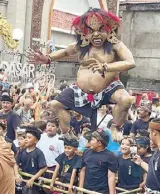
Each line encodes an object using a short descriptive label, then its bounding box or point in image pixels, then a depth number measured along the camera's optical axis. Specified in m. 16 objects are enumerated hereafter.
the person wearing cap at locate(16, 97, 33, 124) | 7.81
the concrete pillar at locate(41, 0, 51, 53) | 18.59
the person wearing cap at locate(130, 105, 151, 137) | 6.87
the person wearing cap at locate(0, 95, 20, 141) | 6.73
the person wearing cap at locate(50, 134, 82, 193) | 5.41
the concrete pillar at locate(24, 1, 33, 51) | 18.24
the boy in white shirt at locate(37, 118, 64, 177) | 6.03
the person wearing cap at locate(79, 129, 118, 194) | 5.07
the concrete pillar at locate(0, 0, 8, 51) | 17.47
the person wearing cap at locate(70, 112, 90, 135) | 7.16
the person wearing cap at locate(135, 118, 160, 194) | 4.13
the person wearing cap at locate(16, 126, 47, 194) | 5.58
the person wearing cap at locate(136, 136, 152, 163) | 5.28
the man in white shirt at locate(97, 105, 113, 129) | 6.90
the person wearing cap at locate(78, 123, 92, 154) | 5.56
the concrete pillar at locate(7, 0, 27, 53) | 17.49
